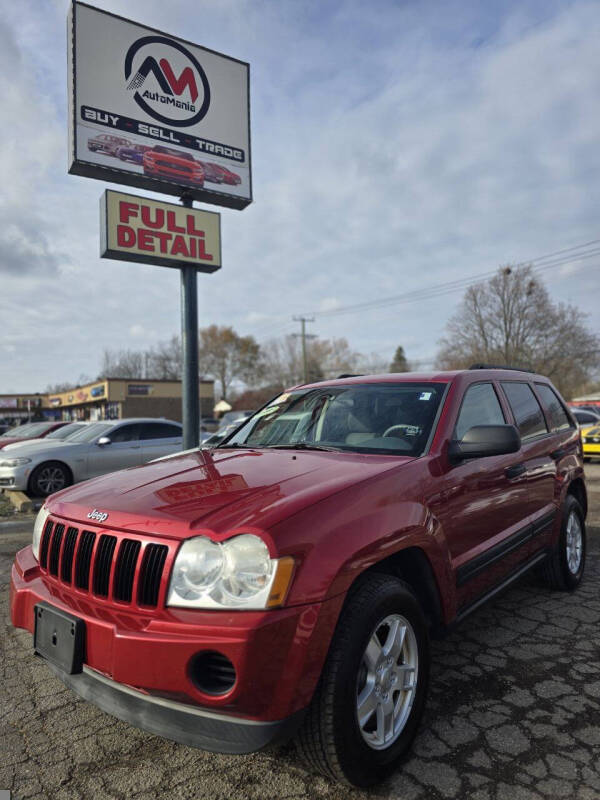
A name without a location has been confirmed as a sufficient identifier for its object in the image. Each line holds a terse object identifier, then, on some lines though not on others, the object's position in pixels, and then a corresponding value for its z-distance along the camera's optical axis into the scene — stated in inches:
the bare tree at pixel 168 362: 3110.7
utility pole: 2259.1
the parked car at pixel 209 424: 1558.6
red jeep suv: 72.7
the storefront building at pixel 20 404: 2534.4
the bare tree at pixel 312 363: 2797.7
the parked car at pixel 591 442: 583.8
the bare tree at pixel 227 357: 2775.6
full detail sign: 396.5
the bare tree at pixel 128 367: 3326.8
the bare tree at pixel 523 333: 1843.0
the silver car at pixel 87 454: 392.2
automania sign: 390.3
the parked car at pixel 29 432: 577.6
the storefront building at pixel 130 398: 1808.6
